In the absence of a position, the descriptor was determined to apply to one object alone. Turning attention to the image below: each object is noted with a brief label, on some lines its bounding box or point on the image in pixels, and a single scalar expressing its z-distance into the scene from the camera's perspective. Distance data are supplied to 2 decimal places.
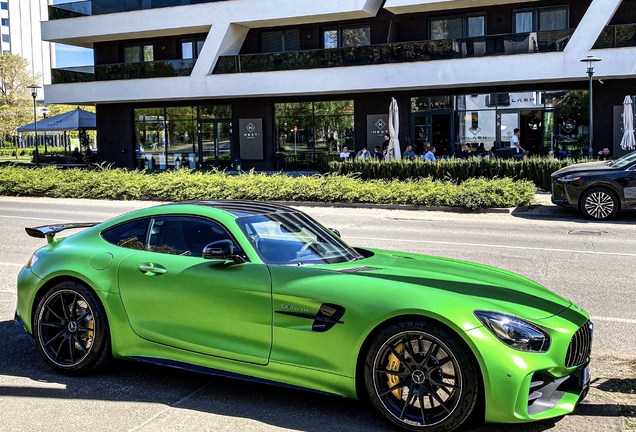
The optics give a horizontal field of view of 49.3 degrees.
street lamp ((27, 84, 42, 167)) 35.41
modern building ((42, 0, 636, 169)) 28.00
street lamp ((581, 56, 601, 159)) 23.17
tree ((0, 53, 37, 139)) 69.12
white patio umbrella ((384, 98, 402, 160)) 26.48
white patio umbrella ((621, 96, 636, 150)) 24.47
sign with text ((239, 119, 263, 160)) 34.84
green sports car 4.07
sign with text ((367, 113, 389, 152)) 32.03
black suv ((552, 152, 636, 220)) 16.27
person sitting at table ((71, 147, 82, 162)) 38.01
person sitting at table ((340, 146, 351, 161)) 29.86
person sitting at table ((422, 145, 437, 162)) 24.55
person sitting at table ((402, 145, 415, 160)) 26.58
